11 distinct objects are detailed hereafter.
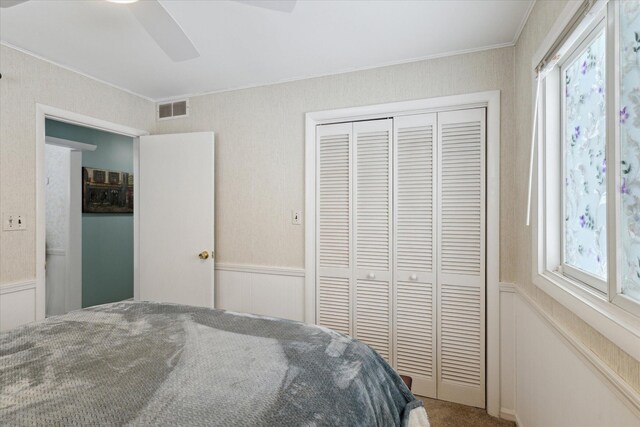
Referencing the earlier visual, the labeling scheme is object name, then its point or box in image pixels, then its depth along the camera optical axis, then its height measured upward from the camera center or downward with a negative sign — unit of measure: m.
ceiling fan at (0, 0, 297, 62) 1.39 +0.86
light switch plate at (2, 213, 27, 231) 2.16 -0.05
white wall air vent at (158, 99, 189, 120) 3.14 +0.98
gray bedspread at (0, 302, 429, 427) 0.93 -0.53
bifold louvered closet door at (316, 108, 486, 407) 2.33 -0.21
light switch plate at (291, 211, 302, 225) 2.75 -0.03
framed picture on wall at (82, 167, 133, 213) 4.04 +0.28
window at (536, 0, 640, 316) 0.98 +0.21
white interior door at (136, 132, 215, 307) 2.95 -0.04
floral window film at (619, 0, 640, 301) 0.95 +0.20
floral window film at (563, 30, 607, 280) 1.23 +0.21
